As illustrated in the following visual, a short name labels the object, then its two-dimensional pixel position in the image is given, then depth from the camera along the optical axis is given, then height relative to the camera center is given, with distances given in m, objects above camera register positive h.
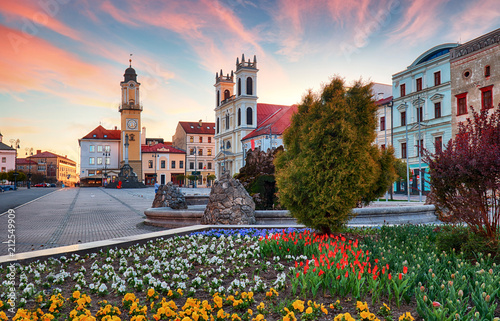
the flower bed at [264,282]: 3.78 -1.29
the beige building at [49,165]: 152.79 +4.88
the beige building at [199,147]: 99.69 +8.14
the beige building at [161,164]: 96.75 +3.32
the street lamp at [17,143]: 73.74 +6.80
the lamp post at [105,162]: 95.04 +3.87
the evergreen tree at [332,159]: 7.02 +0.34
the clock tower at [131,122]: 93.69 +13.35
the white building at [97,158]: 98.94 +4.94
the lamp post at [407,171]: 33.62 +0.46
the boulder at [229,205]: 10.61 -0.78
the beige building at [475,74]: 33.53 +9.34
